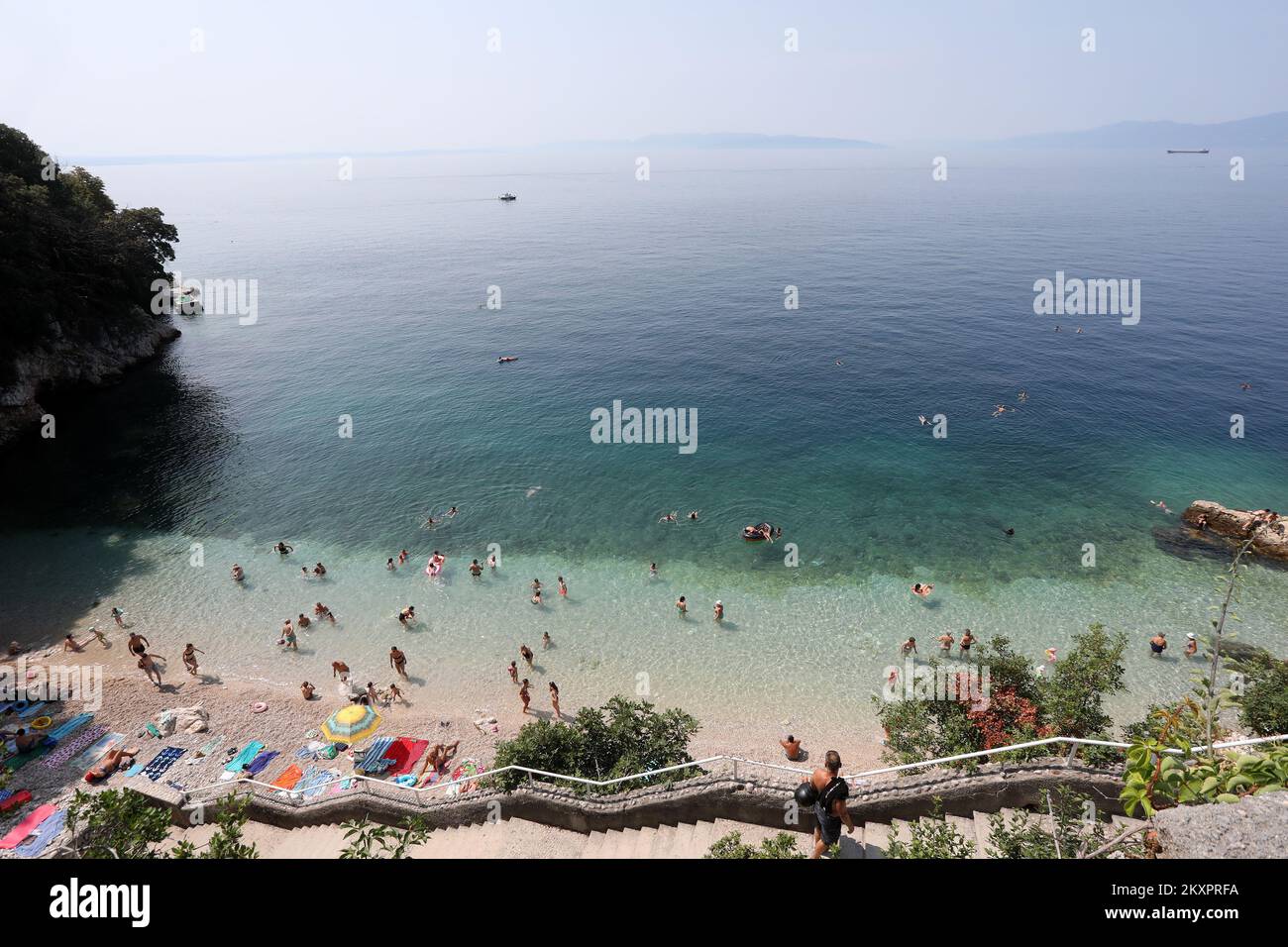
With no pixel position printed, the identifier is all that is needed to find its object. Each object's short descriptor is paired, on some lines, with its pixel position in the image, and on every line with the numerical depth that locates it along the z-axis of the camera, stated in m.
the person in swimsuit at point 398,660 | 25.53
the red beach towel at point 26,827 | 17.75
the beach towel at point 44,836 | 16.17
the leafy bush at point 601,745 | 15.88
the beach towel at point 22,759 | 20.84
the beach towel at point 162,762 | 21.48
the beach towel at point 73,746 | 21.64
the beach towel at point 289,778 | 21.12
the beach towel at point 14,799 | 18.98
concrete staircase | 12.40
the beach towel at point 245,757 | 21.81
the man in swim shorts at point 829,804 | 9.51
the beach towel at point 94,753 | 21.64
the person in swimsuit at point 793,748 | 21.16
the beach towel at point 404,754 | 21.73
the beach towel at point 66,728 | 22.44
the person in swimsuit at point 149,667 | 25.61
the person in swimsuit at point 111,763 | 20.88
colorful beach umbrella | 23.09
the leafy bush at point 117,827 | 9.61
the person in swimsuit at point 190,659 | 25.77
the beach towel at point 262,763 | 21.70
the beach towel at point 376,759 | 21.38
